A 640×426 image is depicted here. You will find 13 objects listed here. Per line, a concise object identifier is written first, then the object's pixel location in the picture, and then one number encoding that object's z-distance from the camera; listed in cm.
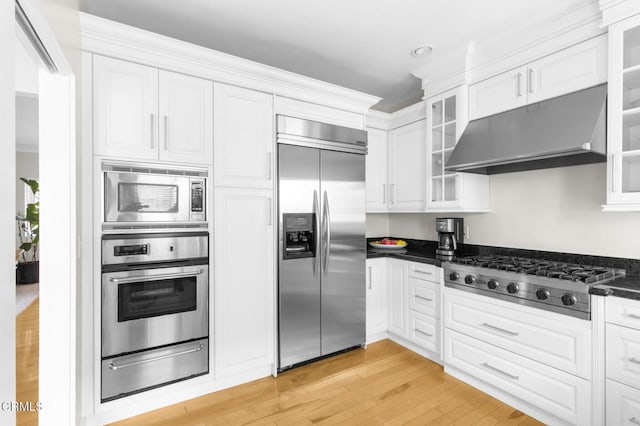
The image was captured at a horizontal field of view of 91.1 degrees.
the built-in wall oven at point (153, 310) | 202
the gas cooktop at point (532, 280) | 187
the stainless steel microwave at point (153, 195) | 203
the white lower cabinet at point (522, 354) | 187
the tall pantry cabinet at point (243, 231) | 240
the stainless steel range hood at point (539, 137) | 195
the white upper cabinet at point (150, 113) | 201
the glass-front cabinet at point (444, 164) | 280
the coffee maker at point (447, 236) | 294
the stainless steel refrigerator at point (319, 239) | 268
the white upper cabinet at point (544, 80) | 204
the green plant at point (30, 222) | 188
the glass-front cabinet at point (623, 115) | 188
